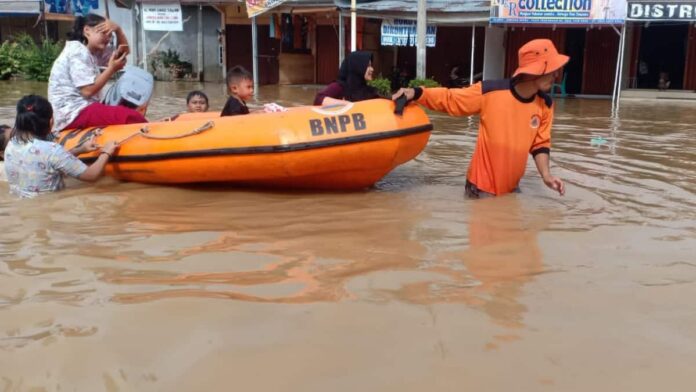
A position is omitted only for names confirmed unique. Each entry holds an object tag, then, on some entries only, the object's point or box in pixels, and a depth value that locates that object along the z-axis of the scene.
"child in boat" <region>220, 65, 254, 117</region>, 4.88
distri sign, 12.55
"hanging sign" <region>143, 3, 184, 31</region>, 17.80
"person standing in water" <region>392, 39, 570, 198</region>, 4.09
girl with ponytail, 4.31
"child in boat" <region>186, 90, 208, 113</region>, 6.25
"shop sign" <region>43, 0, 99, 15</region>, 19.34
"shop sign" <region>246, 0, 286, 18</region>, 14.69
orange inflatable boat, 4.29
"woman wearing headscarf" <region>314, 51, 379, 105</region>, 4.63
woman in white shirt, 4.70
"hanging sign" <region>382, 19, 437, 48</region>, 14.85
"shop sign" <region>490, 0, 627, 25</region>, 12.87
